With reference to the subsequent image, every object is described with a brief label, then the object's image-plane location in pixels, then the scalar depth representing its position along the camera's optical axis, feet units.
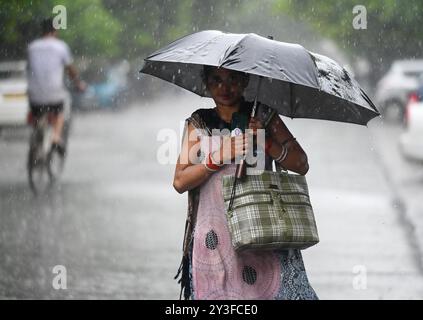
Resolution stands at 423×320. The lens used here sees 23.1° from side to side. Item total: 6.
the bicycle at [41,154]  39.63
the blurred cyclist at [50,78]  40.60
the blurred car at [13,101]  72.79
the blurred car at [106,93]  104.47
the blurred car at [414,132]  47.98
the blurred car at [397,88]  80.48
